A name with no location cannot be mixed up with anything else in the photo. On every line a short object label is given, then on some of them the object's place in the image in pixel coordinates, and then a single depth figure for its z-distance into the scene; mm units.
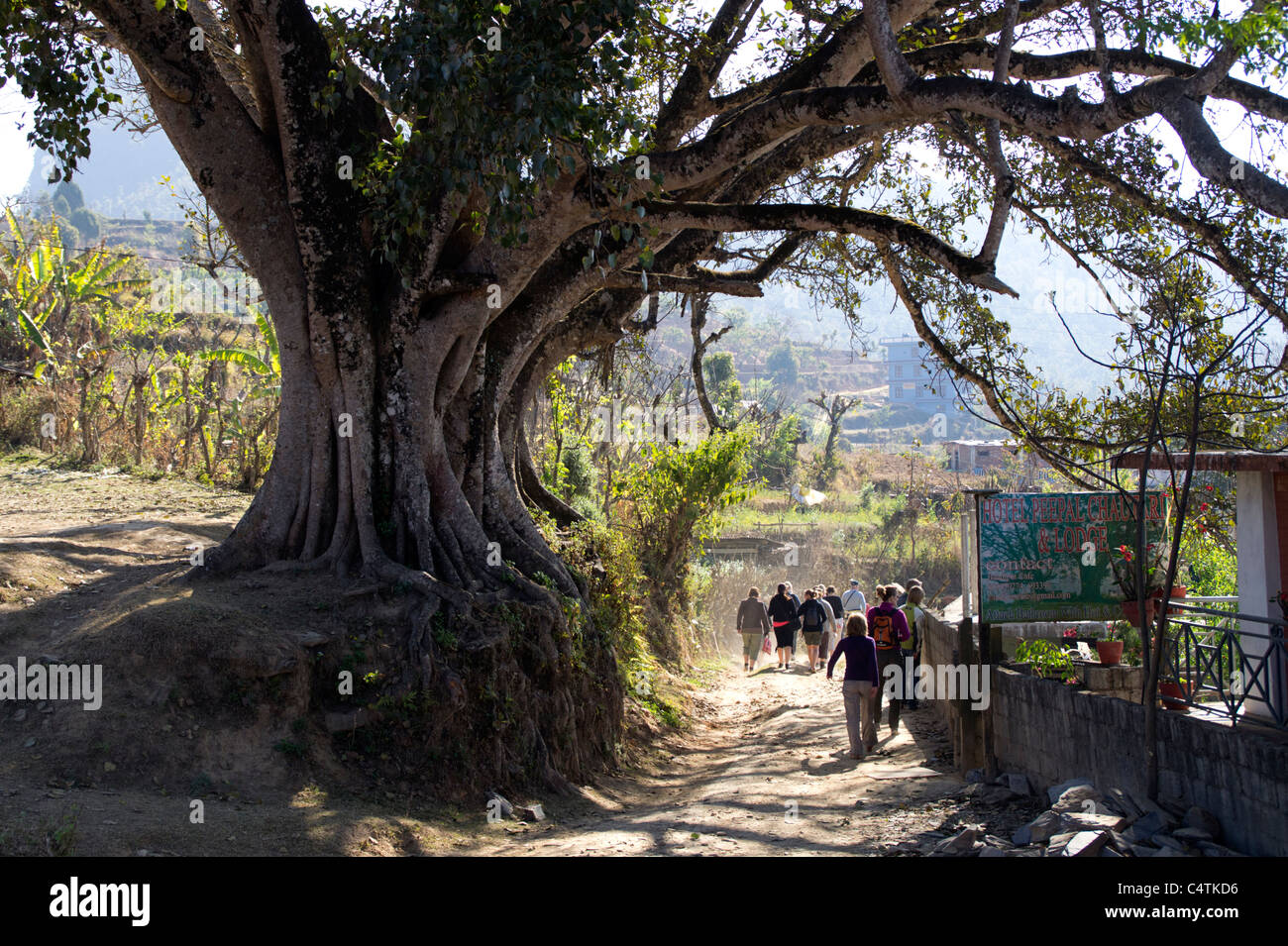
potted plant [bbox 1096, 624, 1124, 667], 9188
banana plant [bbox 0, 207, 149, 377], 19312
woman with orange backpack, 12133
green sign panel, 9594
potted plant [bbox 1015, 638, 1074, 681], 9359
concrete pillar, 8703
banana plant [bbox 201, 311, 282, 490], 18094
